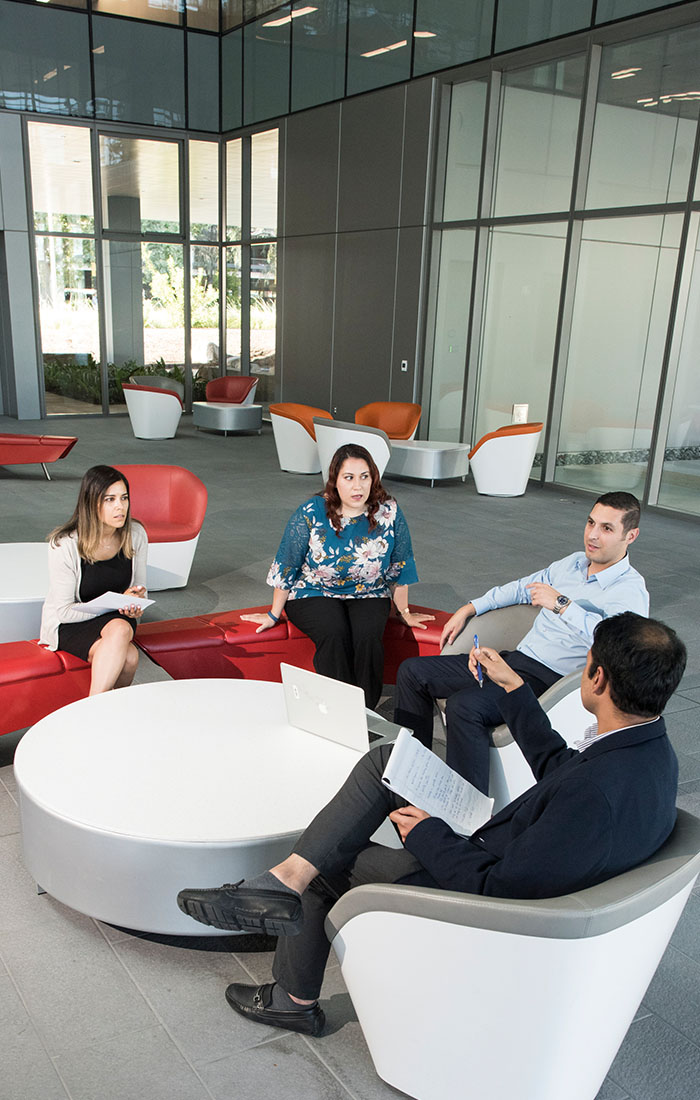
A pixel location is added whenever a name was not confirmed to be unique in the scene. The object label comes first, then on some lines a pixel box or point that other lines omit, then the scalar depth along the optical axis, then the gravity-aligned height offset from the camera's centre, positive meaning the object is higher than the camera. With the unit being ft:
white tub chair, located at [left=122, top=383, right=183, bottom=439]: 41.83 -6.18
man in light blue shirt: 11.01 -4.05
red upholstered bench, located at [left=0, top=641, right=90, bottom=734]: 11.52 -5.27
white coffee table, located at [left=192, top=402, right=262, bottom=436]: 45.70 -6.86
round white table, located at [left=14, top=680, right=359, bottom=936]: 8.09 -4.94
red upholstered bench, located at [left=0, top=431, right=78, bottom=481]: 31.27 -6.05
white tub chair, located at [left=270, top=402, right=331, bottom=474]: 35.29 -6.00
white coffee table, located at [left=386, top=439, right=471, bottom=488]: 34.35 -6.48
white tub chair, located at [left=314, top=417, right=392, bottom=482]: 31.30 -5.24
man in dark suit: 5.83 -3.77
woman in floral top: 13.35 -4.29
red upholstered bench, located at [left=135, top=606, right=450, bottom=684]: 13.05 -5.36
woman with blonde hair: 12.29 -4.19
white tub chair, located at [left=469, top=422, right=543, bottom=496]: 32.27 -5.96
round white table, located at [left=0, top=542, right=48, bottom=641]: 14.55 -5.29
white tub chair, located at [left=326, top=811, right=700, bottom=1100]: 5.64 -4.53
